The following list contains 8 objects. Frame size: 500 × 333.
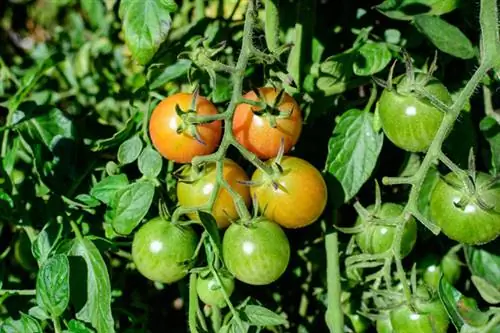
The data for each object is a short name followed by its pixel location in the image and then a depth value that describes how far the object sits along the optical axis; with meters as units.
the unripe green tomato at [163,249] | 0.43
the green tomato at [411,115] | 0.42
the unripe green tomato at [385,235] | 0.44
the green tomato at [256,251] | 0.41
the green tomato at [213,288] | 0.44
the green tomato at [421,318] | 0.43
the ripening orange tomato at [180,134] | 0.43
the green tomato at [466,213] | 0.41
